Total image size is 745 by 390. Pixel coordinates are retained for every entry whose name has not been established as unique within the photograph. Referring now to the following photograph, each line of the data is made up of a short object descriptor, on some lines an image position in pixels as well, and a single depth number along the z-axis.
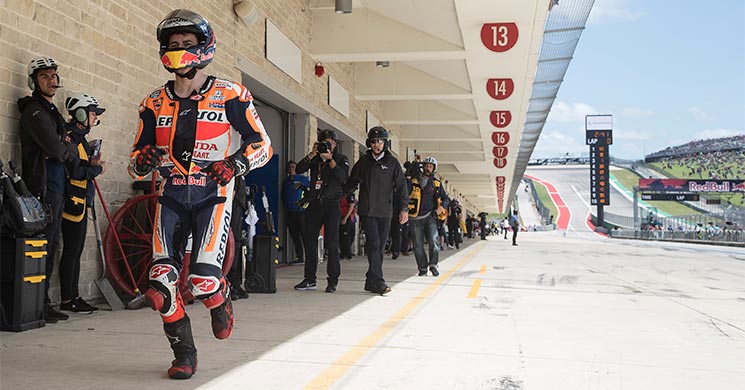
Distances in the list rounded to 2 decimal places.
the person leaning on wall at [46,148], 5.70
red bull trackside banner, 93.94
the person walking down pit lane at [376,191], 8.34
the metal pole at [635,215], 68.12
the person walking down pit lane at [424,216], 11.09
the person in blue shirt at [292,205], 13.34
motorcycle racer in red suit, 3.85
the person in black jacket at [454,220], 25.57
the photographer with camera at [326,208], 8.48
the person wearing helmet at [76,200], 6.21
